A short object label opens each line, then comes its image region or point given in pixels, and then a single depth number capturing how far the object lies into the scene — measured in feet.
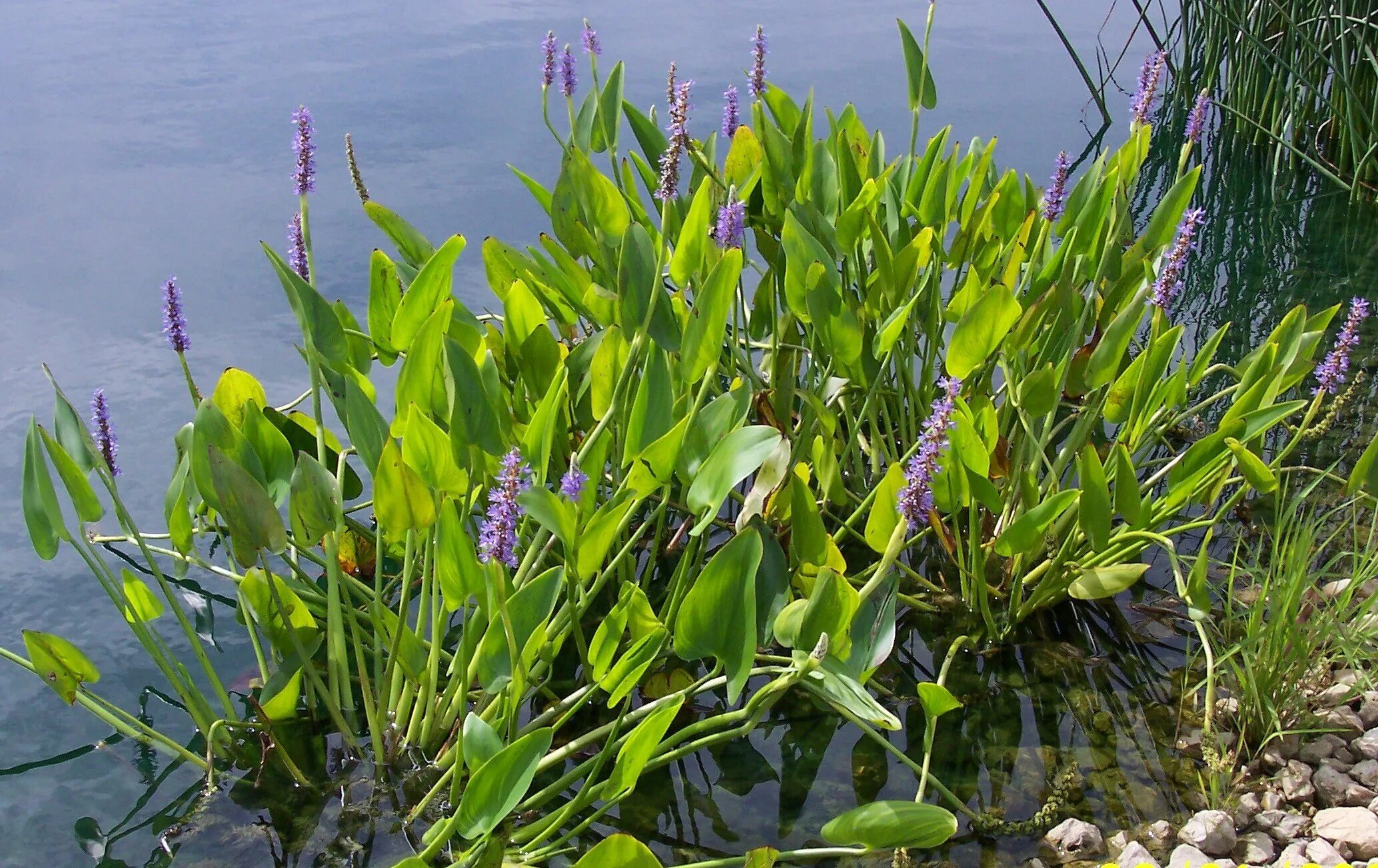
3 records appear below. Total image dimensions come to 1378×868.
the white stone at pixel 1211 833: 5.69
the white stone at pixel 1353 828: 5.57
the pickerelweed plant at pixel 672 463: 4.85
